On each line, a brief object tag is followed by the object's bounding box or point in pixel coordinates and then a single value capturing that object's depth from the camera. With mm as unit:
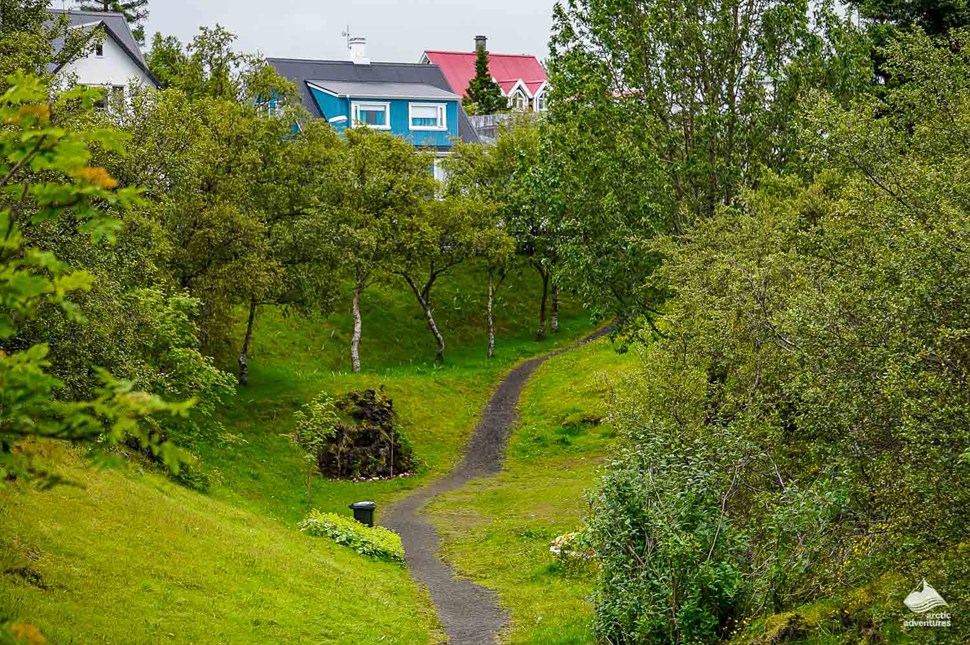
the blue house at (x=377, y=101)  81125
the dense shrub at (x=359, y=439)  40906
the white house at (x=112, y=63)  63094
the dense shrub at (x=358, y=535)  28312
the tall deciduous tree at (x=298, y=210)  46156
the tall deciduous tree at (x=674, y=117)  33094
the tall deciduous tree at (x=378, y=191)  49656
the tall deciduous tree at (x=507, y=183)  60719
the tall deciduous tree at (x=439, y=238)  51938
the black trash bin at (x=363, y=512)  31484
